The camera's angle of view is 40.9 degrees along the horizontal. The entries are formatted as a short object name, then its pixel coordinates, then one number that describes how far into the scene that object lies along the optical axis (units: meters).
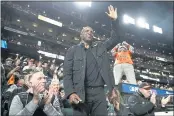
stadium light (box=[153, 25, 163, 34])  44.85
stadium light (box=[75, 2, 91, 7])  32.99
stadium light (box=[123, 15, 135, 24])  38.12
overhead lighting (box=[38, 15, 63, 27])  27.95
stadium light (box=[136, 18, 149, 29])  41.11
